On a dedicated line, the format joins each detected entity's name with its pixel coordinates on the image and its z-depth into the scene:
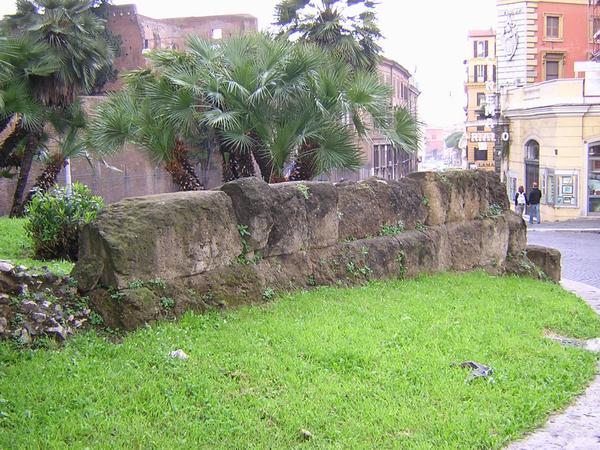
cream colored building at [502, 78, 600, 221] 30.23
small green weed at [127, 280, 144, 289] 6.35
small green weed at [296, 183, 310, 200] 8.38
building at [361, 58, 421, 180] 44.19
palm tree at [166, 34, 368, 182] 11.05
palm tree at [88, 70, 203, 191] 11.04
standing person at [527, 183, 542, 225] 28.48
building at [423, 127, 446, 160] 159.75
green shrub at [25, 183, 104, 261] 8.95
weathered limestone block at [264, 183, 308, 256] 7.98
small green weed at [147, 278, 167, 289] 6.52
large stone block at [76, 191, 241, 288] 6.30
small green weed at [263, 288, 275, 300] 7.61
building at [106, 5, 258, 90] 41.81
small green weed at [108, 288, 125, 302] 6.23
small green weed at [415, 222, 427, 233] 10.58
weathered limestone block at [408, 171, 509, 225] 10.96
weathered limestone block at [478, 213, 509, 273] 11.85
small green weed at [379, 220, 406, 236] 9.88
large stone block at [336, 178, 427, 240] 9.37
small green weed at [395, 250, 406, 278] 9.78
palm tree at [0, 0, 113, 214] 16.30
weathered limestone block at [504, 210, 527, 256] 12.57
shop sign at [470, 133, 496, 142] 55.78
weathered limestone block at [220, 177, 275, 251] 7.57
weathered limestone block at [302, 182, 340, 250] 8.50
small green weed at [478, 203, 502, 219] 12.11
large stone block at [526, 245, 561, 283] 12.83
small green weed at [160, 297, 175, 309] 6.54
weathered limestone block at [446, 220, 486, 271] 11.22
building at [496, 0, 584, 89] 39.50
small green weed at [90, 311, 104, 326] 6.21
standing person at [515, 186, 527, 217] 29.62
